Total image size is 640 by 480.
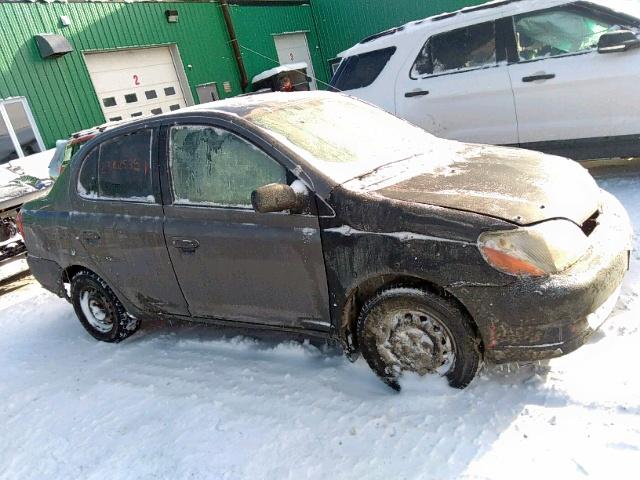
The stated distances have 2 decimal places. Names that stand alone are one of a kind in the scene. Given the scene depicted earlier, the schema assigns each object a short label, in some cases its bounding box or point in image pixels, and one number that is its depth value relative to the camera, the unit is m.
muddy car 2.57
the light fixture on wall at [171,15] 13.75
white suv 5.02
